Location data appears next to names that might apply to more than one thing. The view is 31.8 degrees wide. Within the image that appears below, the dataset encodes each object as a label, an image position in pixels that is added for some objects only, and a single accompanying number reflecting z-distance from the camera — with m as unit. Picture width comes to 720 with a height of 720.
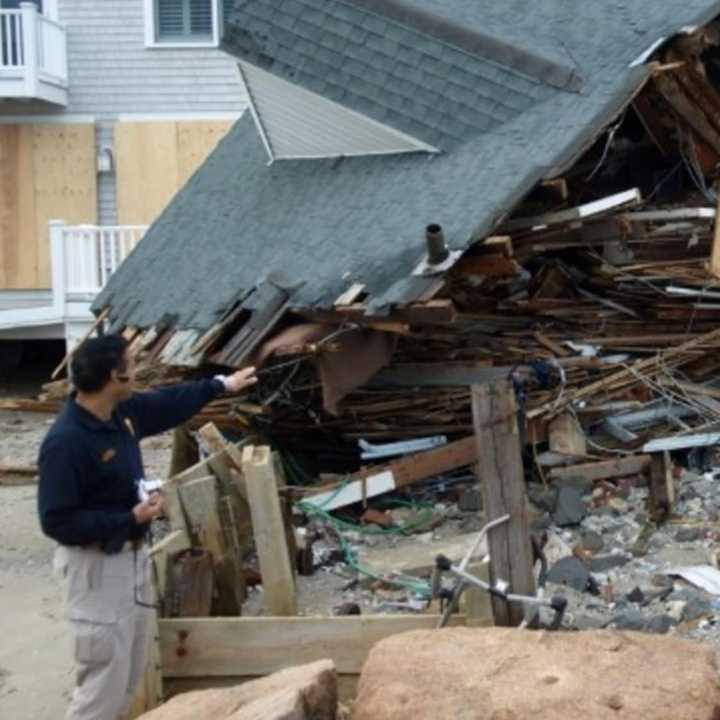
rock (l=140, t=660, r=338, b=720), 4.52
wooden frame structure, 5.82
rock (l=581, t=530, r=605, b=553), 8.48
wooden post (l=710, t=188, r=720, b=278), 10.59
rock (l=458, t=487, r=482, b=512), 9.49
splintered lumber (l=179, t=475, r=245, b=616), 6.99
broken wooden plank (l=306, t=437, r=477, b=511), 9.55
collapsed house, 9.26
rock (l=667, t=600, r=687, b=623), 7.05
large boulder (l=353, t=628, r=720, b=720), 4.29
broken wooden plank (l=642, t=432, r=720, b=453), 9.90
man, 4.82
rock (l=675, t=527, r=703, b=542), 8.62
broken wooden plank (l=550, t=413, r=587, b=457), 9.88
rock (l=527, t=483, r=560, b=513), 9.15
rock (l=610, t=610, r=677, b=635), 6.74
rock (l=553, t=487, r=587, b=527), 8.96
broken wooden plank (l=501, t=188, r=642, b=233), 9.61
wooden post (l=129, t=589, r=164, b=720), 5.68
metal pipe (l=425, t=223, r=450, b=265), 8.55
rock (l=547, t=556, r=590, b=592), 7.66
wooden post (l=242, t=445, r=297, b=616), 6.78
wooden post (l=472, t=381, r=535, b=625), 5.30
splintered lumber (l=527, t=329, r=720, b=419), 9.94
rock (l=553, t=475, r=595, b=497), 9.41
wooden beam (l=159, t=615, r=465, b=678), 5.85
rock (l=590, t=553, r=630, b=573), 8.10
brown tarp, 8.97
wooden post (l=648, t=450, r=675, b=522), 9.10
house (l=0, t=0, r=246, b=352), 19.48
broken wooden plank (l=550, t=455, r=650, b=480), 9.66
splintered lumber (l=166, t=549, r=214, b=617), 6.40
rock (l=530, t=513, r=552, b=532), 8.84
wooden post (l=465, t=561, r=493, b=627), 5.52
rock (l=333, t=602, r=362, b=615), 7.31
